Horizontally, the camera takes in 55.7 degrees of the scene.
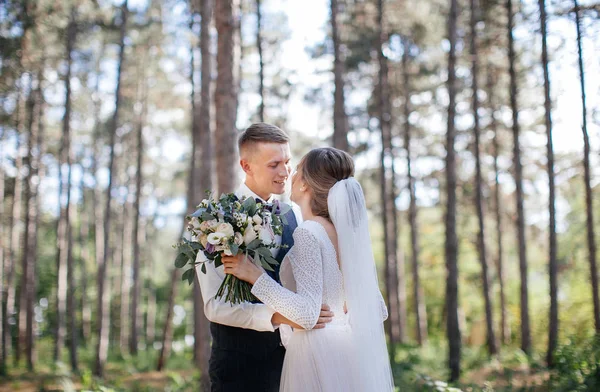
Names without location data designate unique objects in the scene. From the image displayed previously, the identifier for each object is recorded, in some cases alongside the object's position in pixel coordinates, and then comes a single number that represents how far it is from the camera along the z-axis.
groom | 3.26
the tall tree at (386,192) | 16.47
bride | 3.20
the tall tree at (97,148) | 20.67
